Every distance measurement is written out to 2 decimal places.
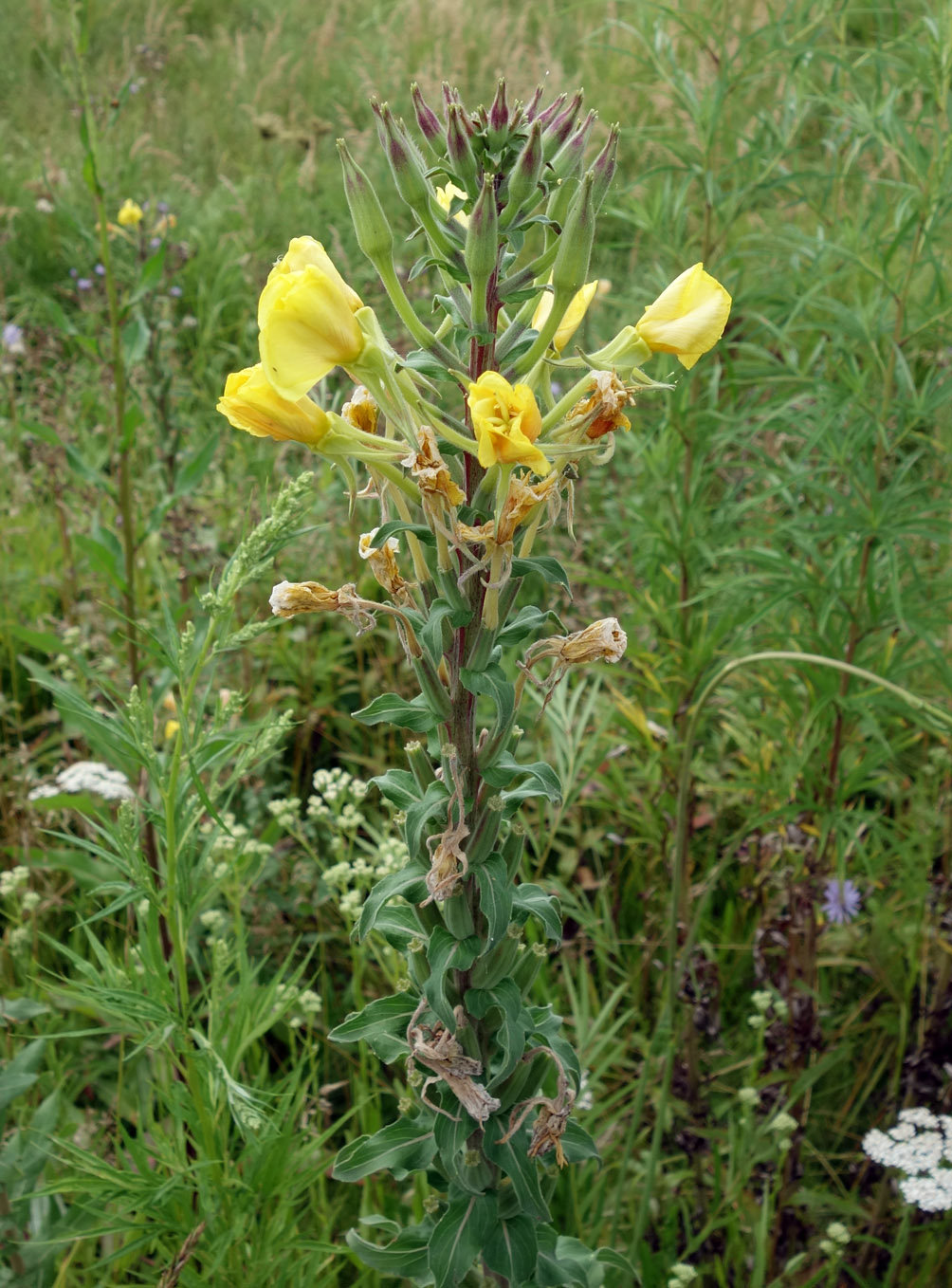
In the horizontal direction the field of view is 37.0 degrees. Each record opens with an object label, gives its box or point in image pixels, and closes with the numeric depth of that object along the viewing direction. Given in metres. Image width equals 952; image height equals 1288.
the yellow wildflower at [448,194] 0.46
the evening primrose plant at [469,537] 0.41
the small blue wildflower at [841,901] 0.71
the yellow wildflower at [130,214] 0.96
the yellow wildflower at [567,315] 0.46
